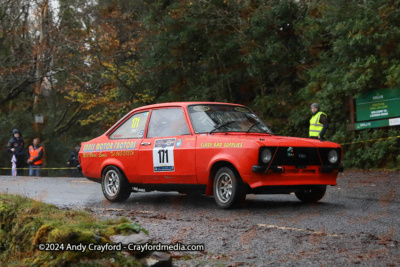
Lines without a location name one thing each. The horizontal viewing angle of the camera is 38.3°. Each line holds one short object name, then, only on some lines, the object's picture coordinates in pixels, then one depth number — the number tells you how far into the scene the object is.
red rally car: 8.55
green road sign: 18.05
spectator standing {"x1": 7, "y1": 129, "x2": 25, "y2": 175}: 22.36
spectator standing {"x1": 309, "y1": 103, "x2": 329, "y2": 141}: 14.52
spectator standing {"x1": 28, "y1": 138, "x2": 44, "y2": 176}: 21.55
